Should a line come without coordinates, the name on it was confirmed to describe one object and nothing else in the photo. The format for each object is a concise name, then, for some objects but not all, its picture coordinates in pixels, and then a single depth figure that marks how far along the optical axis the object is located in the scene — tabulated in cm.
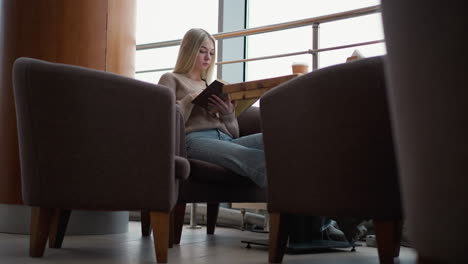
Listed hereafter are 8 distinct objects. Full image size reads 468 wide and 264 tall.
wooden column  224
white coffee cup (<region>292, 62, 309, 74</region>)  205
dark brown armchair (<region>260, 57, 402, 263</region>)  121
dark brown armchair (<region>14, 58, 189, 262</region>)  157
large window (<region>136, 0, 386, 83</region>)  318
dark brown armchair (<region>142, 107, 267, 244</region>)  203
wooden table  187
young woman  202
